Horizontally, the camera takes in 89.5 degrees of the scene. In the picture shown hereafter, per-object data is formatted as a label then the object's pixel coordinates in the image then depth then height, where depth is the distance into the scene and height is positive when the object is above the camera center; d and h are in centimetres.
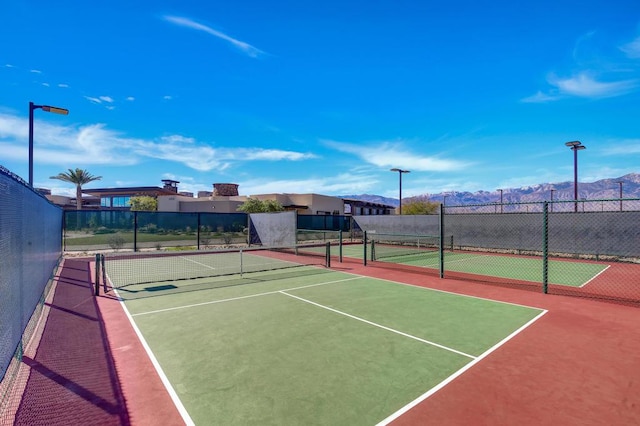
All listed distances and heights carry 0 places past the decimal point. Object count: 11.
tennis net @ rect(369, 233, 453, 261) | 2156 -260
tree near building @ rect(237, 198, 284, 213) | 4284 +117
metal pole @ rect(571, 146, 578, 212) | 2402 +424
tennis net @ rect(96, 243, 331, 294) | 1359 -270
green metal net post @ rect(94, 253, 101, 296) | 1039 -232
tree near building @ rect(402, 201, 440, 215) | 5088 +132
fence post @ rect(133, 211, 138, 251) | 2373 -123
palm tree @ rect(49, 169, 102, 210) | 4938 +554
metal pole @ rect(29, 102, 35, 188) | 1080 +251
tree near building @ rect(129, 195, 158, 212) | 5766 +183
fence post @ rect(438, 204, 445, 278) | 1359 -144
